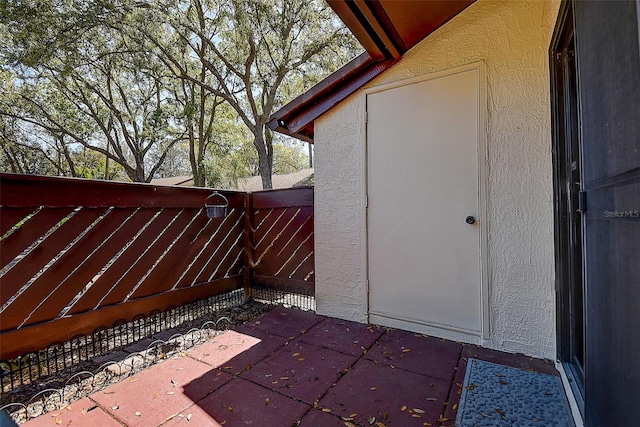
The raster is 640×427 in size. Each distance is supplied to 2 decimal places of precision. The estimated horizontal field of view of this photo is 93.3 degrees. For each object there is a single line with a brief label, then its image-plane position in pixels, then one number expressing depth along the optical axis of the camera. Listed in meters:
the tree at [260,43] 10.12
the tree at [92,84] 8.73
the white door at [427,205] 2.71
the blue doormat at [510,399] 1.79
